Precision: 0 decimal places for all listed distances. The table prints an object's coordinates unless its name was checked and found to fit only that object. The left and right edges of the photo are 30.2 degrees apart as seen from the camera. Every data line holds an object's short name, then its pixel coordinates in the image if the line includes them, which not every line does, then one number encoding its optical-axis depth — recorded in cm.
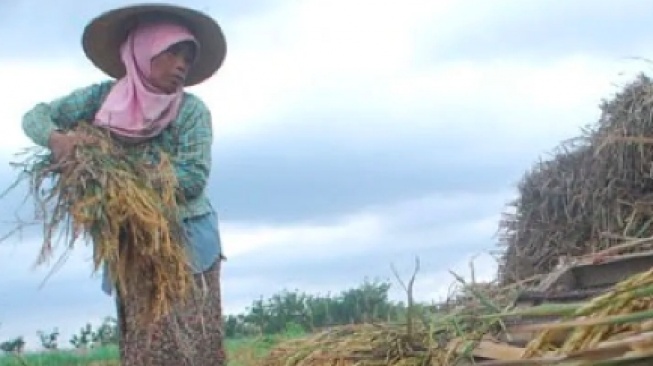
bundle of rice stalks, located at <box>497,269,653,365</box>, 87
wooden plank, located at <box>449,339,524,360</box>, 225
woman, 382
